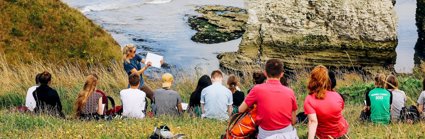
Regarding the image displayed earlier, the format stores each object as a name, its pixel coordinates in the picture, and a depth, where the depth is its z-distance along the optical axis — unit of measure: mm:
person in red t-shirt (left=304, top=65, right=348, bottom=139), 8062
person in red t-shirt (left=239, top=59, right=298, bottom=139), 7891
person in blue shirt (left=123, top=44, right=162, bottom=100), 13562
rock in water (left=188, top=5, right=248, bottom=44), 47844
